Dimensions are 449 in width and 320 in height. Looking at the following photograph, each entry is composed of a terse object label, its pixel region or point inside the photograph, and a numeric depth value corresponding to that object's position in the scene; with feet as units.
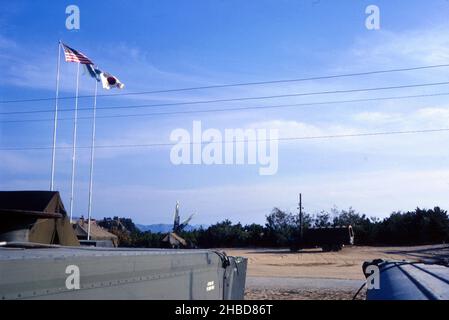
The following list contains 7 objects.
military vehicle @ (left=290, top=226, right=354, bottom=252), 158.20
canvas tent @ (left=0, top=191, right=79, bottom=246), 32.63
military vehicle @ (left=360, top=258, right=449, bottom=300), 10.88
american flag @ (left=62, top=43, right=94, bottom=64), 69.31
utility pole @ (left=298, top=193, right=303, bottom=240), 176.92
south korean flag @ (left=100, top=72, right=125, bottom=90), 78.79
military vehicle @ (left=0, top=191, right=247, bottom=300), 9.88
